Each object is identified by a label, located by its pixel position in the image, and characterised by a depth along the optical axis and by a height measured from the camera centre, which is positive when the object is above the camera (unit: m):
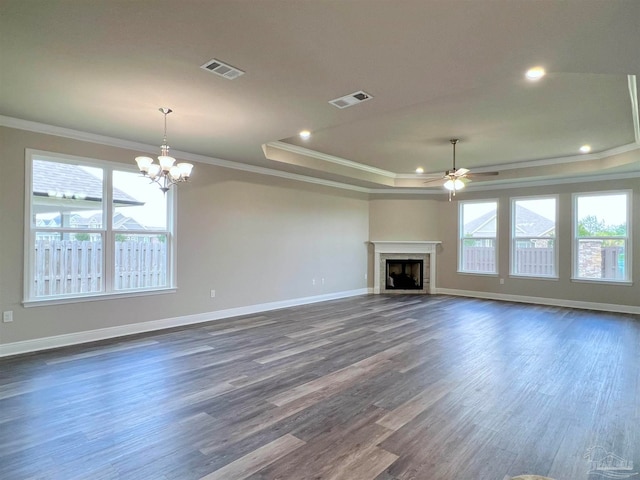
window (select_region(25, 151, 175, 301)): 4.40 +0.17
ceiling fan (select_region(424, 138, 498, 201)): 5.51 +1.10
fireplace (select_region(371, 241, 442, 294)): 9.30 -0.50
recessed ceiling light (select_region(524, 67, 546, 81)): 2.78 +1.41
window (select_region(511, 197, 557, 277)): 7.73 +0.19
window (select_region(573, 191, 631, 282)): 6.89 +0.17
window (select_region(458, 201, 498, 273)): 8.59 +0.18
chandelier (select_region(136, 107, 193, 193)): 3.87 +0.84
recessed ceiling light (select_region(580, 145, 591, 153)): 5.97 +1.70
